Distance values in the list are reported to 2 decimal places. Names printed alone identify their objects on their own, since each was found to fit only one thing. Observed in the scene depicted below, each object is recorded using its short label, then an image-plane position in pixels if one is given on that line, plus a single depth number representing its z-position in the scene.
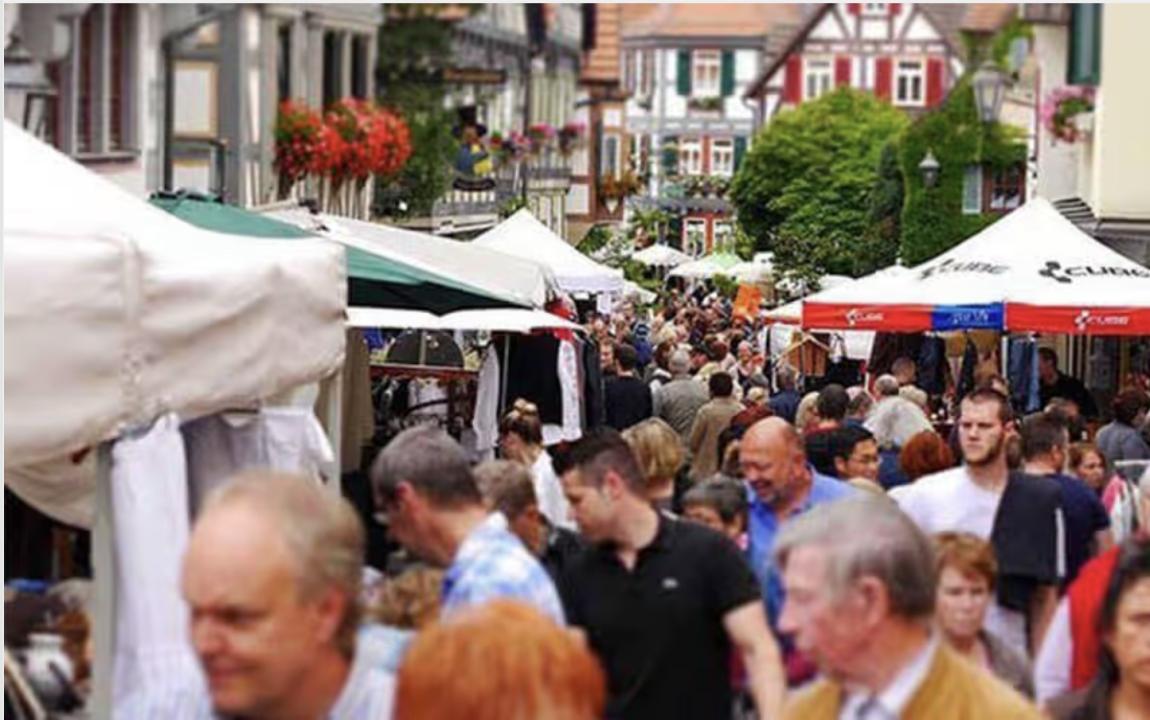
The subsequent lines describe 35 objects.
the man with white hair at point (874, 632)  5.44
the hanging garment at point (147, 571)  7.24
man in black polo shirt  7.66
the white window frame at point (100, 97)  27.48
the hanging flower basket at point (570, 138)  65.50
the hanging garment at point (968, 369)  23.25
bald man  9.71
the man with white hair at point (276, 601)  4.93
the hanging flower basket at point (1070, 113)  36.53
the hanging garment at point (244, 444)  8.77
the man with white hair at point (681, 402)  20.92
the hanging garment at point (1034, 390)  20.36
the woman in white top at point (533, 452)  12.77
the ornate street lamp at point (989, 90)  33.75
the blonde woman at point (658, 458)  10.27
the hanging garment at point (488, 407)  16.66
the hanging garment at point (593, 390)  19.70
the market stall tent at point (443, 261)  14.48
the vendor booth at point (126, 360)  6.64
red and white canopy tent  18.42
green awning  12.20
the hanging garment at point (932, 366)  25.45
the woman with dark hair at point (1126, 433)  15.92
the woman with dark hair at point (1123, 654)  6.23
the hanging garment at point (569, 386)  18.07
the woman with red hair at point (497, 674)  4.75
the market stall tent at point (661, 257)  53.53
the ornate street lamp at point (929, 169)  37.84
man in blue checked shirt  7.07
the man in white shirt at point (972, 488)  9.97
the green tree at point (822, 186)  37.28
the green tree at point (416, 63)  49.38
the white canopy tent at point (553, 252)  26.33
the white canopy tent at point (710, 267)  51.62
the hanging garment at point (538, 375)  18.30
